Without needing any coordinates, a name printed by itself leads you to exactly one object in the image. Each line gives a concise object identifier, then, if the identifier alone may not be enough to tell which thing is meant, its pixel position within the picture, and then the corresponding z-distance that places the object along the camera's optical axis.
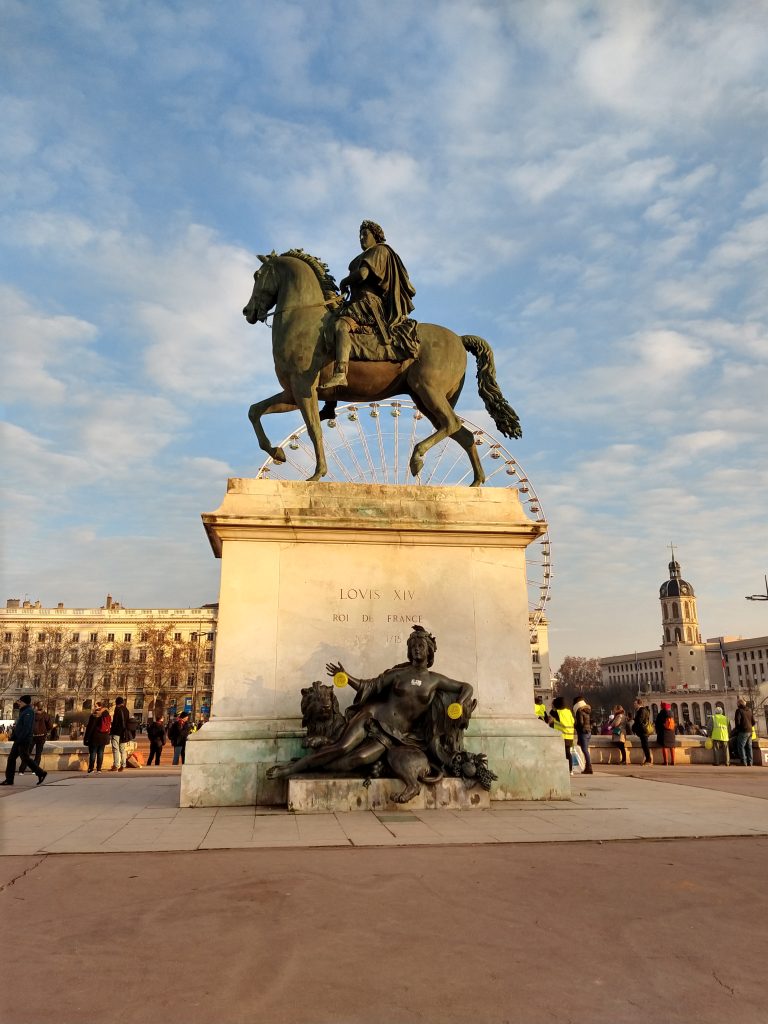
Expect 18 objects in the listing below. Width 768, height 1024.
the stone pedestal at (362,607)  9.66
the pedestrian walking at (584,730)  16.05
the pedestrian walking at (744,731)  19.47
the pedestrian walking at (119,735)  19.20
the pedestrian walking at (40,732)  18.19
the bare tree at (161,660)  79.44
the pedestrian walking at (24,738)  13.84
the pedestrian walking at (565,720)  15.54
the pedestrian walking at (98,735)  18.70
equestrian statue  11.28
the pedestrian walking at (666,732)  19.02
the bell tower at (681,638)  183.25
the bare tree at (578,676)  168.95
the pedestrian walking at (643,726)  18.73
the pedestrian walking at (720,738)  20.25
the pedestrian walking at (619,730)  19.92
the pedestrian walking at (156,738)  22.31
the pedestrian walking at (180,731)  20.92
